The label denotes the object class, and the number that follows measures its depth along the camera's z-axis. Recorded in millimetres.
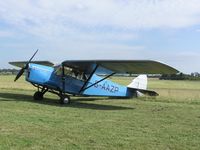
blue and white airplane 17406
